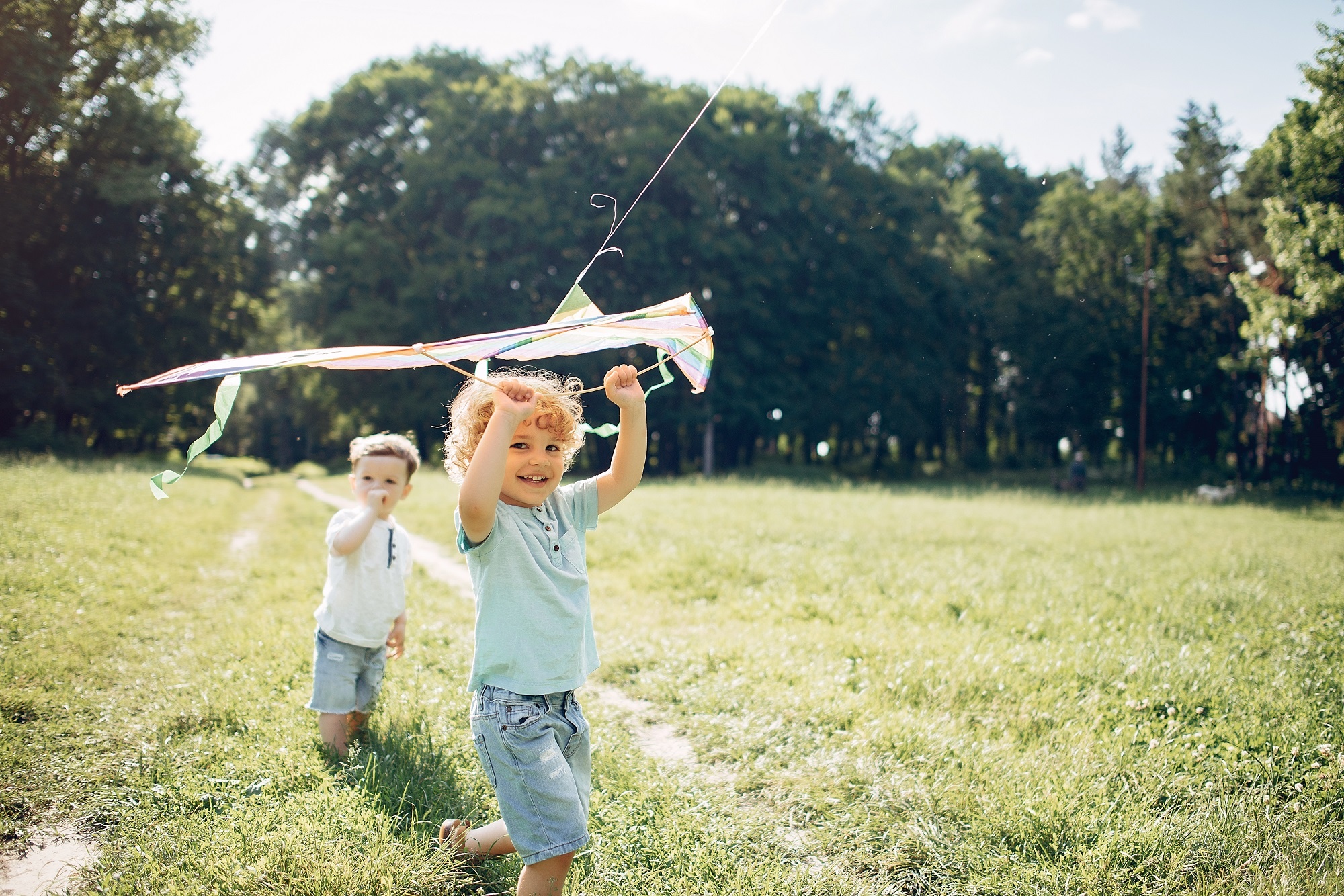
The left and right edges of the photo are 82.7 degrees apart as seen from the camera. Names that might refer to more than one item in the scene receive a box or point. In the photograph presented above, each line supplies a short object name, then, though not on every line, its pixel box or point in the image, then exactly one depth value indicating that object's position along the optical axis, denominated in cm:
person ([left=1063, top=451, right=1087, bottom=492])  3144
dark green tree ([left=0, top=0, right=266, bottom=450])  2681
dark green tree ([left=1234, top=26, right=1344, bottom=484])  1986
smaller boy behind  397
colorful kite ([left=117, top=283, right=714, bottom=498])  254
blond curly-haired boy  251
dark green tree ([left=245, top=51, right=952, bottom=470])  3089
